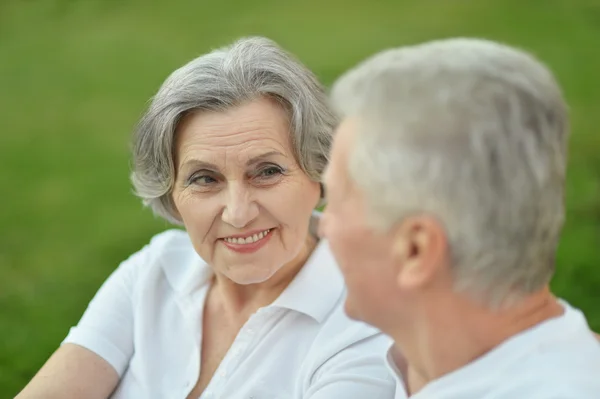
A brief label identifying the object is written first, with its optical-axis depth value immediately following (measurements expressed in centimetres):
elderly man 99
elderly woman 127
